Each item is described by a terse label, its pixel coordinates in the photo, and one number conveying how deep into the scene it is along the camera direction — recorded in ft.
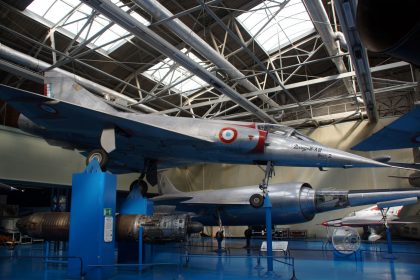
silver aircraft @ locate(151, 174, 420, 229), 37.04
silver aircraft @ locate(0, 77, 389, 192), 24.97
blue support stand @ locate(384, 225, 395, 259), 33.23
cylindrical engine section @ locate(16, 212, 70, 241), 25.38
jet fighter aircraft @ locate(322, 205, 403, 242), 48.93
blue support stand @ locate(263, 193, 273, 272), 23.65
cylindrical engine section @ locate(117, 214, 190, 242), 24.16
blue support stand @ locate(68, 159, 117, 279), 21.62
